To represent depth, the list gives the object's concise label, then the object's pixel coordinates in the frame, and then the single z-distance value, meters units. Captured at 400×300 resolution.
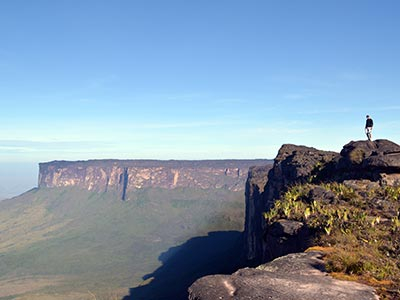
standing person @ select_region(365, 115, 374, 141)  34.92
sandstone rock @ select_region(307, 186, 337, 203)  23.44
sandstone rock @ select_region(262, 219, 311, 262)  18.86
